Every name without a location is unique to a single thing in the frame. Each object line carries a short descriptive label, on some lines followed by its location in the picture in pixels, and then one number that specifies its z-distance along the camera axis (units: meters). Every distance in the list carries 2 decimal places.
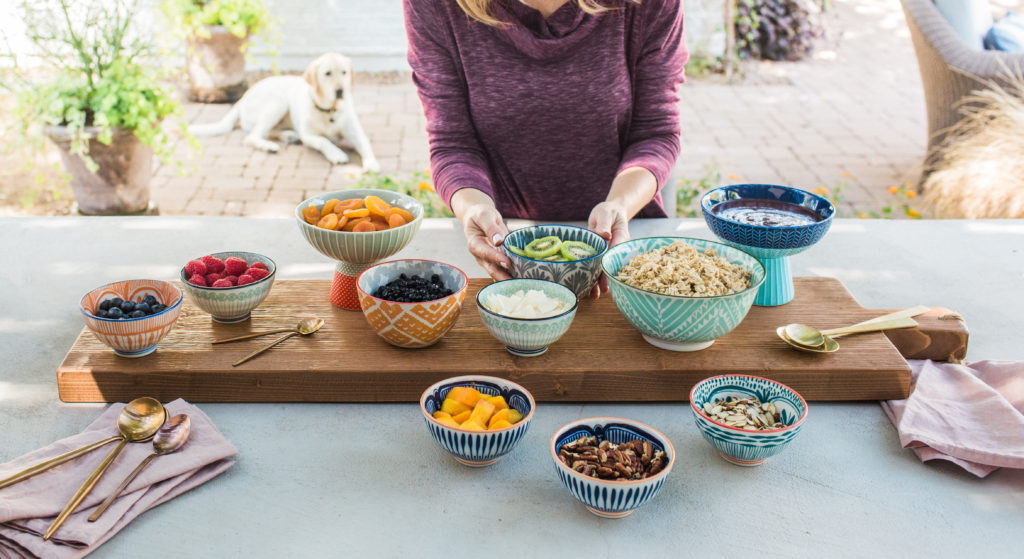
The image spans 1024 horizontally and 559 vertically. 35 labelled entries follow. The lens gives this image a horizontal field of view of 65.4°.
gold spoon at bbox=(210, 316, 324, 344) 1.45
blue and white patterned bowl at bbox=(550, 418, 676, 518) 1.02
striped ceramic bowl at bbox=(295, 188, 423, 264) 1.48
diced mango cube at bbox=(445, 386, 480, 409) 1.18
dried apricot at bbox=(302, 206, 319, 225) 1.53
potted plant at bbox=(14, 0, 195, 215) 3.68
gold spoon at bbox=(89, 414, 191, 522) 1.14
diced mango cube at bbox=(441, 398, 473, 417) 1.17
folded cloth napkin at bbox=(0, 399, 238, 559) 1.01
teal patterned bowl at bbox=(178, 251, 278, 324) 1.42
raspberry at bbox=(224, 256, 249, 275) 1.49
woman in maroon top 1.92
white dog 4.91
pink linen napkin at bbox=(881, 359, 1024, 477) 1.17
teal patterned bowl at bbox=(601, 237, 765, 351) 1.29
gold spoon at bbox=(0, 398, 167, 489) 1.07
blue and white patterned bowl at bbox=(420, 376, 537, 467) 1.11
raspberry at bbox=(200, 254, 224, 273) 1.48
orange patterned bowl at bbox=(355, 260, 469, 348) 1.33
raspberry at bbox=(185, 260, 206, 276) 1.46
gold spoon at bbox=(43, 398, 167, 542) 1.18
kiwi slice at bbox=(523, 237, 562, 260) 1.52
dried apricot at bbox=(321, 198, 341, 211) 1.56
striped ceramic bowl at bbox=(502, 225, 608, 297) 1.48
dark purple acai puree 1.53
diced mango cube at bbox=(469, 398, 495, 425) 1.15
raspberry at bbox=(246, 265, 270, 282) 1.47
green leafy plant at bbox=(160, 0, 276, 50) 5.52
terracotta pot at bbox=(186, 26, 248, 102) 5.86
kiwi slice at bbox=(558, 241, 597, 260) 1.52
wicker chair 4.07
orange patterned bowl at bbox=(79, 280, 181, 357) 1.30
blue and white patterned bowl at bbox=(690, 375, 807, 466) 1.13
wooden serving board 1.33
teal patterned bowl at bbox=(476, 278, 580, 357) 1.31
